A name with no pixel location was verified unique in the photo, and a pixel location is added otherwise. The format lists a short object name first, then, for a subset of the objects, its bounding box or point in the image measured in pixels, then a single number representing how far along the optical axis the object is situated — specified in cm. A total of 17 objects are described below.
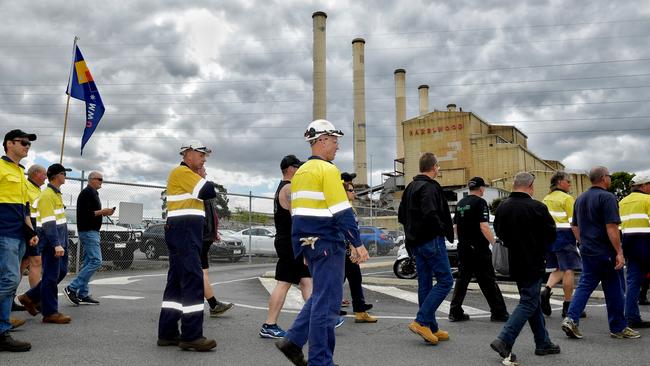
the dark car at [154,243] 1517
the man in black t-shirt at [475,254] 688
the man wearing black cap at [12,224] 500
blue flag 1529
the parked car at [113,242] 1345
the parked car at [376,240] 2322
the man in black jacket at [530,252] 495
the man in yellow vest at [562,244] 729
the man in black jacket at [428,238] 546
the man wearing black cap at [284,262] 555
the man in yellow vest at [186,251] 495
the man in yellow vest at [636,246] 634
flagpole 1443
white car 1993
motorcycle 1244
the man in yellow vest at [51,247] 625
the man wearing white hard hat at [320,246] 397
